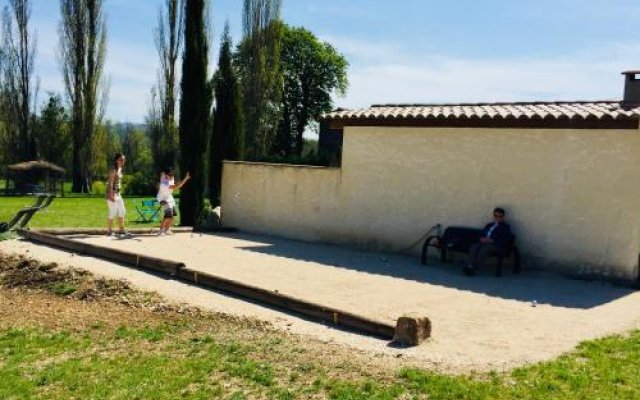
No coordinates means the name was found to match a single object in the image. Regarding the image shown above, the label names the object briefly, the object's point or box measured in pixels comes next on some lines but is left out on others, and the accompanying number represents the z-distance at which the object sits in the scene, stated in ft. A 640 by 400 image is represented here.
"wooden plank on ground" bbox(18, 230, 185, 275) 32.32
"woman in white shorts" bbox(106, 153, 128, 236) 42.14
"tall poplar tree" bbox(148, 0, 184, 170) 131.13
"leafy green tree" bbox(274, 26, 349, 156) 155.74
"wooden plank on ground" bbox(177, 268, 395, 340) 22.24
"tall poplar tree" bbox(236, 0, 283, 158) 125.80
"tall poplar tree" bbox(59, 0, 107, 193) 128.16
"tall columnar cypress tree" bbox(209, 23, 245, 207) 66.64
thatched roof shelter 121.29
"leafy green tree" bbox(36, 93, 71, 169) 154.40
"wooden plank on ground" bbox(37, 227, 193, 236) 43.82
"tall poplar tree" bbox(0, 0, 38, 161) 131.23
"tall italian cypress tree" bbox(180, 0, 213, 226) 59.21
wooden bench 36.63
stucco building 34.71
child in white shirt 45.80
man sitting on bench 35.91
